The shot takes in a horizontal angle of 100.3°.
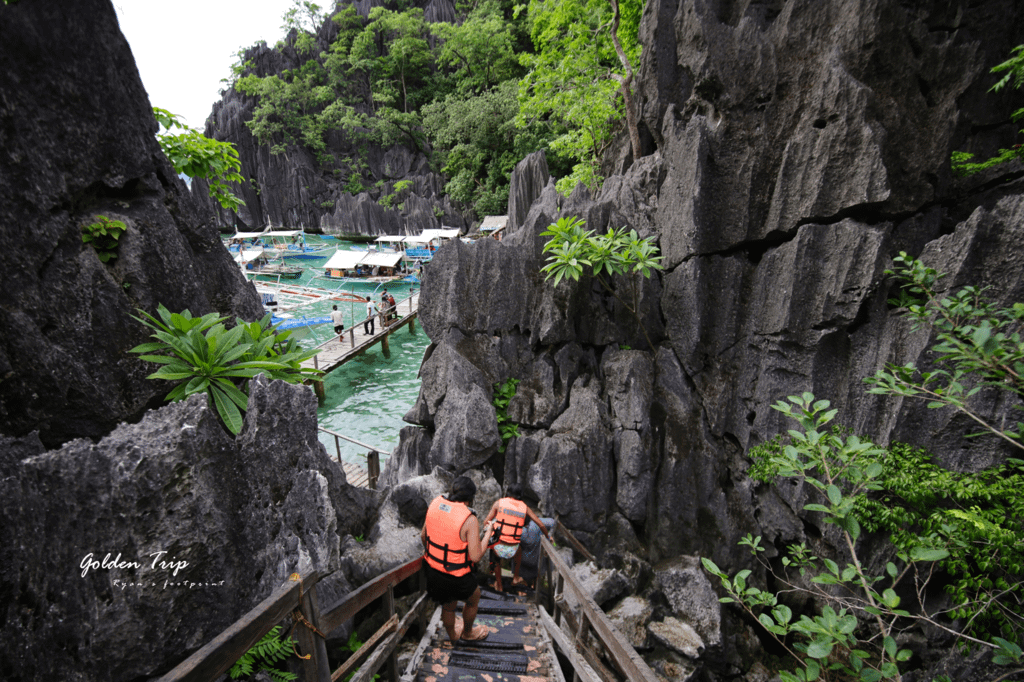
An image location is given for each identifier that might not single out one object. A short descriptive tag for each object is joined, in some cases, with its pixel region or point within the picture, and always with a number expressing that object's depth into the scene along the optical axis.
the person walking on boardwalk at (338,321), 19.36
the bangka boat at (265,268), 30.73
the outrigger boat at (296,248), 36.25
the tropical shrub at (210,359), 3.07
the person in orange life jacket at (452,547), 3.80
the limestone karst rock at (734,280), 5.31
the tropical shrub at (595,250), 6.43
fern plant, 2.54
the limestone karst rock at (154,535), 2.22
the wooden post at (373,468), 10.54
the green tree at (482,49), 29.86
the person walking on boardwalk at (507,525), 4.91
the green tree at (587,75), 9.81
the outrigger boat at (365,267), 26.80
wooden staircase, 3.59
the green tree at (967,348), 2.23
